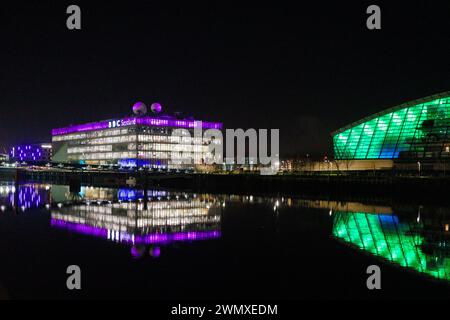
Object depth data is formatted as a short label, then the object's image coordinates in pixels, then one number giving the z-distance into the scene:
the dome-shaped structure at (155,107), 135.50
